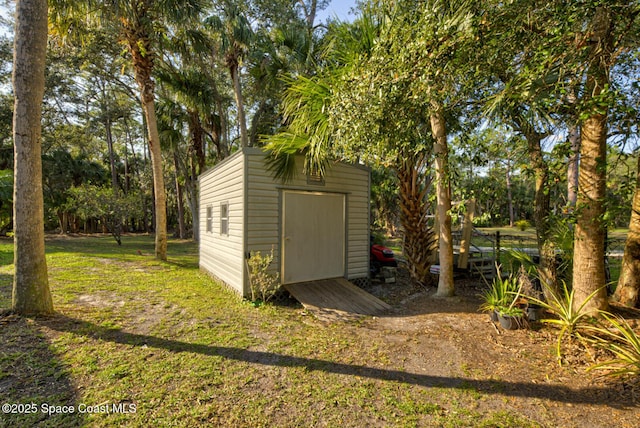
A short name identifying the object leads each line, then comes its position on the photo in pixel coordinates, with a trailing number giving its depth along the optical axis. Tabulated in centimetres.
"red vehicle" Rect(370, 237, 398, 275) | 732
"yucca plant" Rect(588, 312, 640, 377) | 256
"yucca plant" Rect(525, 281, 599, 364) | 322
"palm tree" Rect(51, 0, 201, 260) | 568
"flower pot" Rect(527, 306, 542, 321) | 383
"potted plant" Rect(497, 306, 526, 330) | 374
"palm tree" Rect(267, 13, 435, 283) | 354
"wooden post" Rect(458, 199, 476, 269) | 629
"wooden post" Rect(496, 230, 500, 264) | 567
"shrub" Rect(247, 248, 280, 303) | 496
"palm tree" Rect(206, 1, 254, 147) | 845
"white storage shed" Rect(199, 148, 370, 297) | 517
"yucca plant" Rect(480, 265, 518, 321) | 397
